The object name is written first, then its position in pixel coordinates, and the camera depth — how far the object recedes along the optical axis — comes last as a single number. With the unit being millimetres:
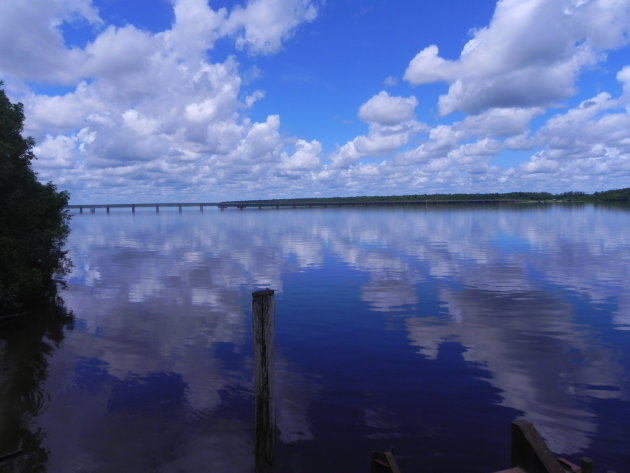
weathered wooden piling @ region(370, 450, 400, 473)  7582
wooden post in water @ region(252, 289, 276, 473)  9906
